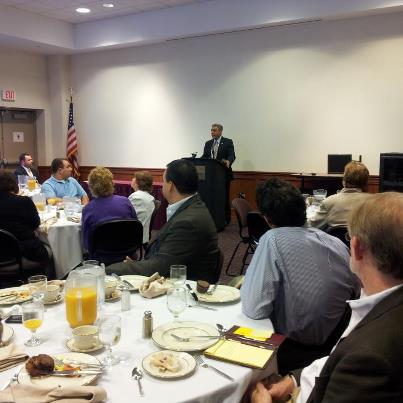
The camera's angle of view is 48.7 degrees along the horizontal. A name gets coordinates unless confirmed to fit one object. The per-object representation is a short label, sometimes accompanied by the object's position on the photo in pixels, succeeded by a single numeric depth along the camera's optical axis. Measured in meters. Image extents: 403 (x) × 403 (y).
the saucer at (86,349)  1.58
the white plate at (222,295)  2.06
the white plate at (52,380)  1.35
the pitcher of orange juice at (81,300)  1.73
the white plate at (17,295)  2.04
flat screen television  7.23
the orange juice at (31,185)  6.06
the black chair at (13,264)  3.59
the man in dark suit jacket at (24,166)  8.18
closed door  9.72
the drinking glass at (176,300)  1.83
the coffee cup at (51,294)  2.01
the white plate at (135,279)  2.23
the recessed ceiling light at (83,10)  8.37
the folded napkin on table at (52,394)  1.24
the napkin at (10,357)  1.47
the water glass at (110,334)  1.53
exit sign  9.40
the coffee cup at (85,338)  1.58
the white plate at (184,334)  1.60
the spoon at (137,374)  1.39
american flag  10.13
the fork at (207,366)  1.43
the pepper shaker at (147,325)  1.70
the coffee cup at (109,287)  2.09
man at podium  7.99
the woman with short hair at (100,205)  4.00
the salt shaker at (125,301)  1.98
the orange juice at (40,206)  4.79
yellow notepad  1.50
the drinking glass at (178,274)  2.10
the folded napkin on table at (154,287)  2.12
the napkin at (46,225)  4.21
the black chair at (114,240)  3.81
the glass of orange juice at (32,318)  1.65
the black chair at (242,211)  5.00
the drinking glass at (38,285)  1.97
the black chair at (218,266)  2.74
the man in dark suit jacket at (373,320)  0.98
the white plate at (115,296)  2.09
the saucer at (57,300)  2.02
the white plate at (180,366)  1.41
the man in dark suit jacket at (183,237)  2.53
